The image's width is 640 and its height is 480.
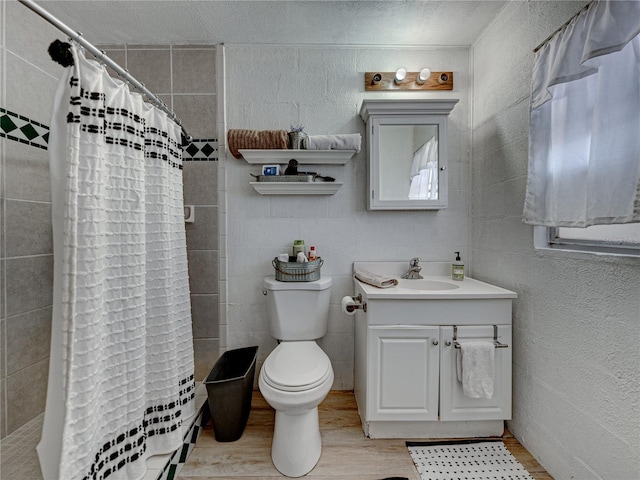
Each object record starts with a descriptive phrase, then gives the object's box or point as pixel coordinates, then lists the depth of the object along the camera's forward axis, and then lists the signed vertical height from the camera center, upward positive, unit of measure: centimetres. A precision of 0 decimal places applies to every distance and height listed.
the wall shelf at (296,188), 187 +28
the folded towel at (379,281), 163 -30
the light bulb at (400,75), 191 +104
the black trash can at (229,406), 151 -93
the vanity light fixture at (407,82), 198 +103
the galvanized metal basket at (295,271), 181 -26
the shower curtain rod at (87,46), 81 +64
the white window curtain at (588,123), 94 +40
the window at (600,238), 104 -4
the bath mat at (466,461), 133 -114
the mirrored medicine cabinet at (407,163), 188 +44
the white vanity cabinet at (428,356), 152 -67
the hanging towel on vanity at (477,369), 147 -72
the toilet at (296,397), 131 -76
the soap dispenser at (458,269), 189 -27
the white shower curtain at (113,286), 92 -21
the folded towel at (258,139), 186 +59
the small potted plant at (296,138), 186 +60
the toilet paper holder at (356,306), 167 -44
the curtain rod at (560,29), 109 +84
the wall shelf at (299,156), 185 +48
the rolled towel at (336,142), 186 +57
